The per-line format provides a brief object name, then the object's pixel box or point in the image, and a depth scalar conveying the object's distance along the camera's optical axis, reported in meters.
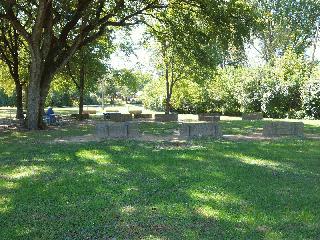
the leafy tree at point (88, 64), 23.53
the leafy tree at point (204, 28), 15.74
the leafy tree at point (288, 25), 38.41
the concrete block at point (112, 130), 13.72
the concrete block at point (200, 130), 13.52
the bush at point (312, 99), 27.09
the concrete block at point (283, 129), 14.36
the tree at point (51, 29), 15.89
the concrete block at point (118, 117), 22.08
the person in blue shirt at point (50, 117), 20.41
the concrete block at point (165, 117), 23.55
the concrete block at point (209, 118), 23.16
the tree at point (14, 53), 22.90
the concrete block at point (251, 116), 25.44
